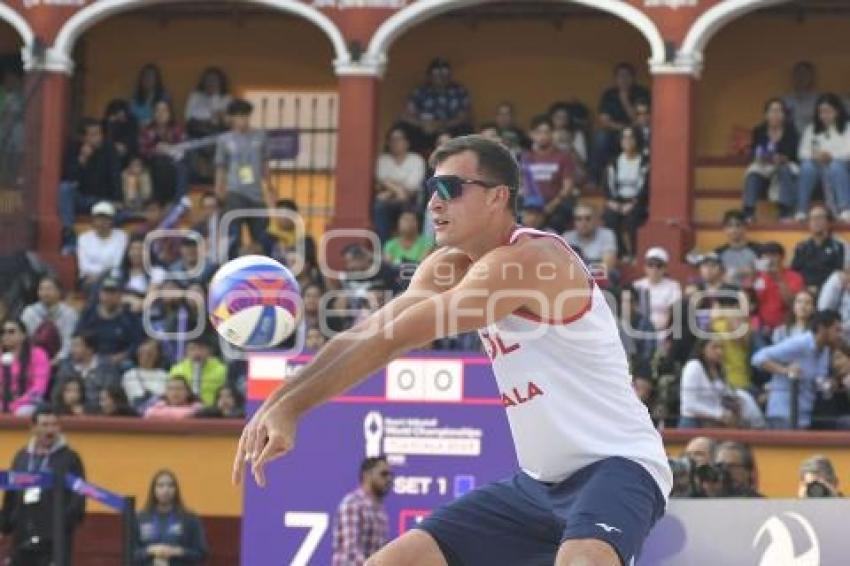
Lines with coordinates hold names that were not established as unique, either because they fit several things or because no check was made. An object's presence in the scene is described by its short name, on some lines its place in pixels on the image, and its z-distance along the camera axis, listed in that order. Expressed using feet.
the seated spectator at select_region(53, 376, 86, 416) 64.34
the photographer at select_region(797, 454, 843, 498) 47.55
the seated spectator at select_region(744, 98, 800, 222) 73.51
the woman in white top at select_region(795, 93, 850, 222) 72.54
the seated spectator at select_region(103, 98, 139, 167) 80.69
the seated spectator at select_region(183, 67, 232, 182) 81.46
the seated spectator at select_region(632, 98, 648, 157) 76.18
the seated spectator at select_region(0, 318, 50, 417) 65.21
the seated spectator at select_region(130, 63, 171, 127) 82.79
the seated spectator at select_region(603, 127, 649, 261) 73.10
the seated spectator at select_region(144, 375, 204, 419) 63.41
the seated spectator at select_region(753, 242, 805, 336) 63.98
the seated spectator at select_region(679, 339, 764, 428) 59.52
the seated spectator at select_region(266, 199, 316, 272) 71.15
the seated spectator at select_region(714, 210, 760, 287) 66.28
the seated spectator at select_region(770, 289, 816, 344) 60.95
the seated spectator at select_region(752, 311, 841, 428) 59.82
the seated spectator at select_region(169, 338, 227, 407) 63.62
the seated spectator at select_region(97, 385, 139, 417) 64.34
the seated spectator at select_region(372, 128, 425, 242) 75.20
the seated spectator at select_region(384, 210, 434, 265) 69.41
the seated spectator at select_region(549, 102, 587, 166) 75.91
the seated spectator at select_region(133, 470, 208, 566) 56.85
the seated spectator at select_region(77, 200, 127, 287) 73.00
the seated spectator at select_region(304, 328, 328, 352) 60.19
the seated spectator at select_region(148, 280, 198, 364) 66.59
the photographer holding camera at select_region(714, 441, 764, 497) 48.32
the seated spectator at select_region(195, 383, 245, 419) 63.00
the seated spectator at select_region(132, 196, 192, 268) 72.38
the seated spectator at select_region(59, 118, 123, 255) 78.48
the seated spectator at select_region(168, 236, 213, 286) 69.77
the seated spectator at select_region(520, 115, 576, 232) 71.61
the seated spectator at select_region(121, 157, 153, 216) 78.33
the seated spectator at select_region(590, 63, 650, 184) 76.74
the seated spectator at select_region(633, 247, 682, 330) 63.41
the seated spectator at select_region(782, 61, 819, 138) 76.69
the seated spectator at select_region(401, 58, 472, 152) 79.10
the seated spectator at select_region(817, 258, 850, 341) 63.67
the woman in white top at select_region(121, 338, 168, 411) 64.69
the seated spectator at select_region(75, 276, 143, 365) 67.21
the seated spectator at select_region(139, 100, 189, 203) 79.82
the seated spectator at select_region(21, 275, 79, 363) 68.28
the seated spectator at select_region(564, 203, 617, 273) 68.95
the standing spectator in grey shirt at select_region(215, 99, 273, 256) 73.00
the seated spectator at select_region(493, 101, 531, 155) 75.38
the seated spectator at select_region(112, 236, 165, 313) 69.00
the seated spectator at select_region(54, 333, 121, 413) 64.75
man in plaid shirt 47.42
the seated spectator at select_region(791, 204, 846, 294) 66.13
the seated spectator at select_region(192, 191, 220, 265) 72.02
